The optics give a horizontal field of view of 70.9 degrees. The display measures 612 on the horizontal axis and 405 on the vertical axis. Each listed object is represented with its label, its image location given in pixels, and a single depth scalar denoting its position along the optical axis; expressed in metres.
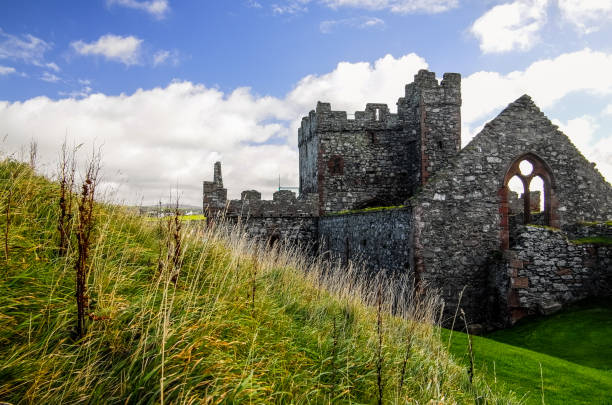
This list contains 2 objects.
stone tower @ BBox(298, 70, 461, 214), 20.53
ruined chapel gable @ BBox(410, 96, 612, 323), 11.66
